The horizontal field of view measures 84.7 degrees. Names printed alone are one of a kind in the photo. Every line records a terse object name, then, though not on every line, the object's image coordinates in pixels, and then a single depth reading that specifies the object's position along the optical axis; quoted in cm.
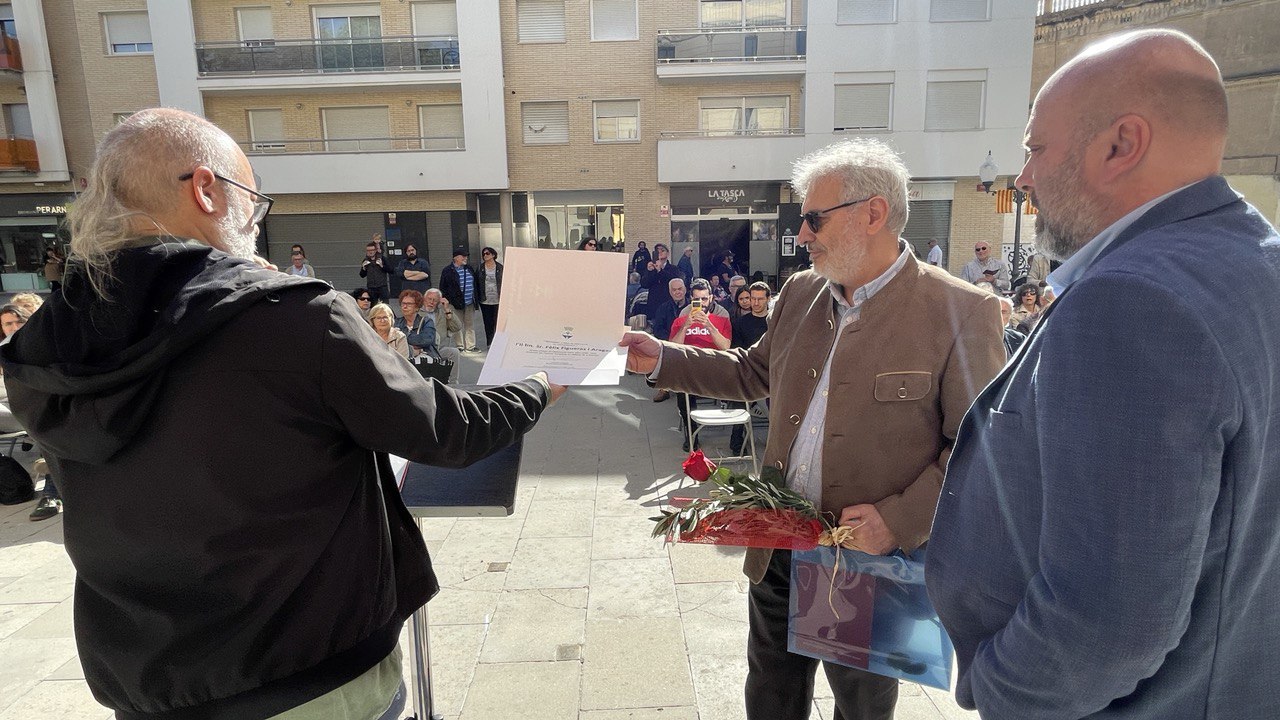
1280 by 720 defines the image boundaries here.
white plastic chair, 621
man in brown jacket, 205
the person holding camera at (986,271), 1216
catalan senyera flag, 1792
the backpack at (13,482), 591
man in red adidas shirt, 682
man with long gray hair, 129
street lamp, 1496
